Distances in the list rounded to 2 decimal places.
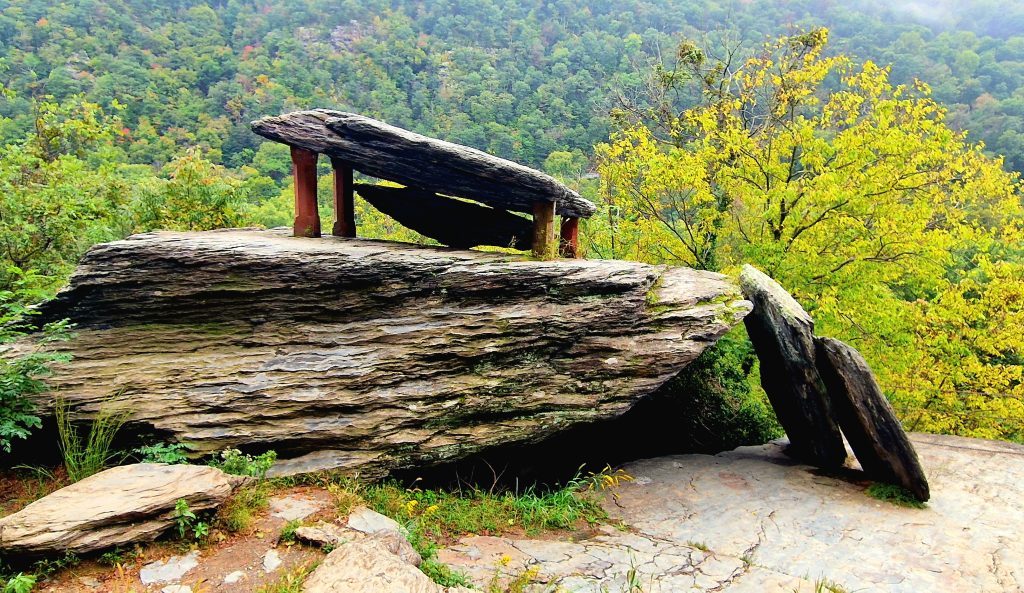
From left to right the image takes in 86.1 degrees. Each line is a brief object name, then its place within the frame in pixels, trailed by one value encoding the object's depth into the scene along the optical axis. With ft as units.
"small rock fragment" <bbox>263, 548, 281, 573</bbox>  14.07
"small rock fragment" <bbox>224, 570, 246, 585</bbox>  13.42
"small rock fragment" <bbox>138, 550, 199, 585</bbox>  13.28
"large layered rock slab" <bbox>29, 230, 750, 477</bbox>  21.33
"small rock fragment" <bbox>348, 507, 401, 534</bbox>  16.87
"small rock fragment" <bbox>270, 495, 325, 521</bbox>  16.90
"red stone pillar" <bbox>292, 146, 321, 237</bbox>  26.27
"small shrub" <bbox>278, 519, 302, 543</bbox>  15.43
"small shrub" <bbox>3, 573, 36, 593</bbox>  11.79
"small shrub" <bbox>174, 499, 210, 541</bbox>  14.58
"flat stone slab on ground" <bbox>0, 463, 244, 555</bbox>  12.98
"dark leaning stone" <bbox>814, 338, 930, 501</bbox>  24.13
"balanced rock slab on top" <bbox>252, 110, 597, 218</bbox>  24.97
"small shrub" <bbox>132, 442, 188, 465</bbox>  18.76
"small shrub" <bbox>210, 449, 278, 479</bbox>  18.56
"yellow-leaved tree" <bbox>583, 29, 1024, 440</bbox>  45.19
